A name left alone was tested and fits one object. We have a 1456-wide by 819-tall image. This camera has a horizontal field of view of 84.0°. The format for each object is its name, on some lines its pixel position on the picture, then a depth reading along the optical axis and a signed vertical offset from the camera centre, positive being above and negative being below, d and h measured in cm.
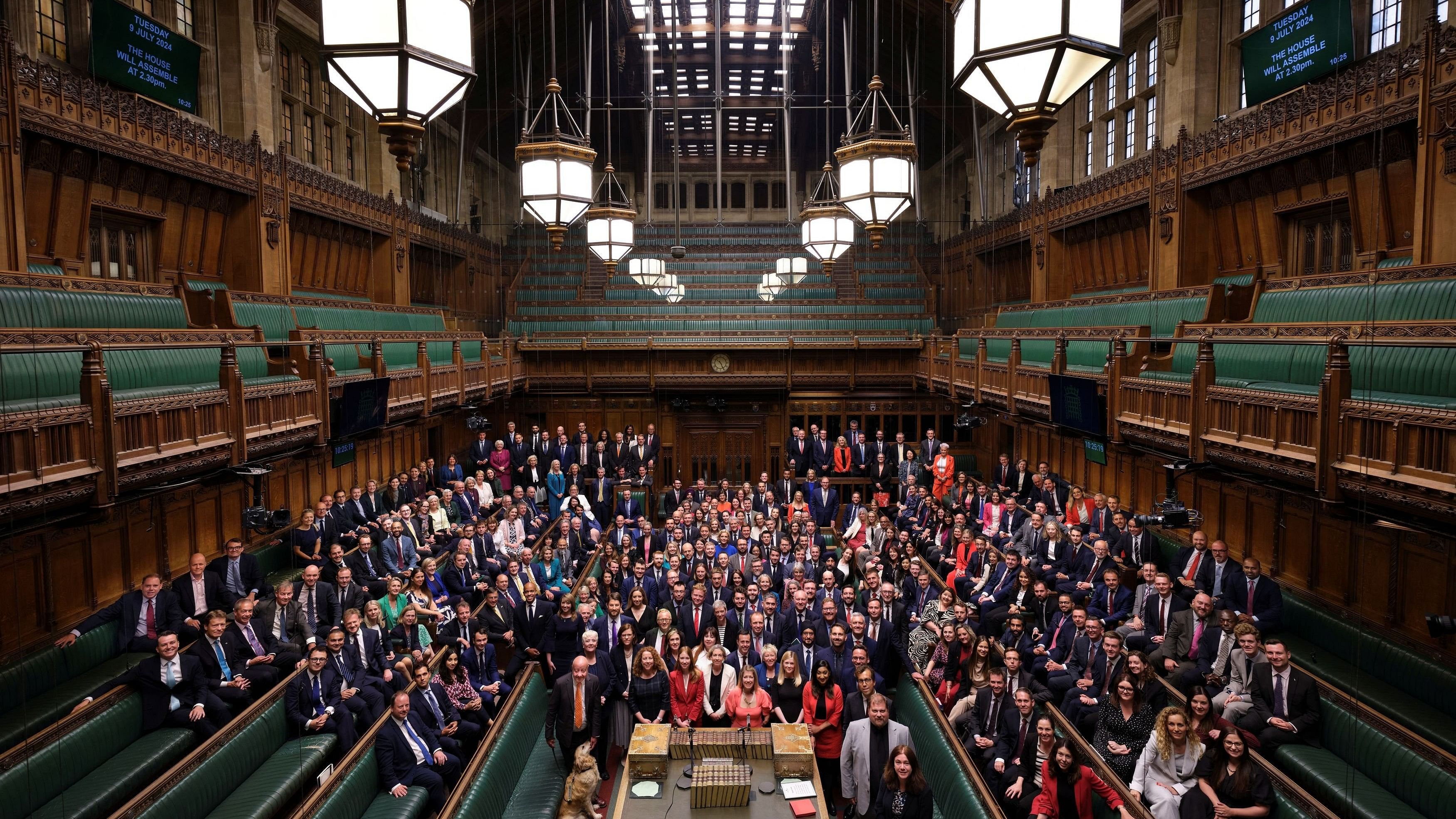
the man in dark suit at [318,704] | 639 -279
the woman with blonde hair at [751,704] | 691 -302
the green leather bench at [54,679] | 581 -256
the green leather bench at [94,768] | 486 -275
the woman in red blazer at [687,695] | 714 -303
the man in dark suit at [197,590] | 752 -217
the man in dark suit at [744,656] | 723 -281
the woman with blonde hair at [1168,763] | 530 -276
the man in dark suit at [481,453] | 1506 -186
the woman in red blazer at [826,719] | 679 -310
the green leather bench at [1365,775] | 491 -284
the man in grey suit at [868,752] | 604 -302
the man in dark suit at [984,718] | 630 -297
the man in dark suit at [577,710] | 691 -305
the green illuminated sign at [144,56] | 983 +393
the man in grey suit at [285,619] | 735 -240
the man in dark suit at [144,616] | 695 -224
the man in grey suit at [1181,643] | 690 -257
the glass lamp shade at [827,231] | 1098 +165
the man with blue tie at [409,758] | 595 -305
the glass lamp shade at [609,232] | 1123 +170
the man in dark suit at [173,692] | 611 -256
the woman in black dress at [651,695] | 710 -300
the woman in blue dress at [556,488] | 1441 -240
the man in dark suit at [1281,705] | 582 -263
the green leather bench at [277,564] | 936 -251
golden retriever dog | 532 -287
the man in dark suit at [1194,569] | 762 -220
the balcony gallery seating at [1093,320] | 1136 +45
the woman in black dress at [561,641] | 802 -285
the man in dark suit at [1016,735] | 600 -293
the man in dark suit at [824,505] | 1420 -273
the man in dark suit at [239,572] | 782 -212
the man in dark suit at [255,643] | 676 -244
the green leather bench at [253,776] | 516 -297
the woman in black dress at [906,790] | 536 -293
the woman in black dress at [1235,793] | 499 -278
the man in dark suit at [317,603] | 771 -237
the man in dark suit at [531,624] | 816 -274
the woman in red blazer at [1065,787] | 540 -296
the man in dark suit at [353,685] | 659 -272
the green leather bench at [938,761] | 525 -309
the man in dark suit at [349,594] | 789 -234
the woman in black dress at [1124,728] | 591 -283
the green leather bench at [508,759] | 543 -313
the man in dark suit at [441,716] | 649 -300
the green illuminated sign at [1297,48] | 955 +377
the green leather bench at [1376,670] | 591 -267
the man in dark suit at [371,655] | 686 -262
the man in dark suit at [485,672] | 745 -301
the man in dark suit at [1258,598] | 723 -227
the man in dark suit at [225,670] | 641 -254
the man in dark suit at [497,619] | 846 -278
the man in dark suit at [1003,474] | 1379 -216
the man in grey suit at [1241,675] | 609 -253
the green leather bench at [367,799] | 527 -307
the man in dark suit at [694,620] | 838 -279
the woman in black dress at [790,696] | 696 -297
